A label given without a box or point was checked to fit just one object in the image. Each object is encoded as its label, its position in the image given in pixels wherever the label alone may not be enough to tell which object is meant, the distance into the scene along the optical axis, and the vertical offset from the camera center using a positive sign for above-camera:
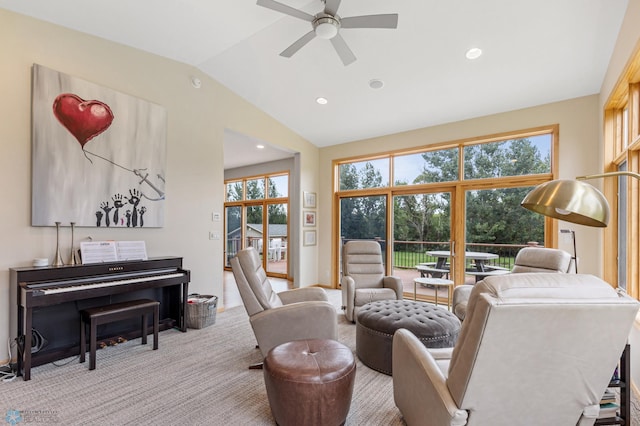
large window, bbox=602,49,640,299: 2.79 +0.37
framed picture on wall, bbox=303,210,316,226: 6.09 -0.04
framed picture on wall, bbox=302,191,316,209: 6.09 +0.32
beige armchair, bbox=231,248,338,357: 2.67 -0.86
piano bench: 2.74 -0.95
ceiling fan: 2.56 +1.70
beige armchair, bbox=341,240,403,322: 4.00 -0.88
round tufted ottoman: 2.63 -0.97
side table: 4.13 -0.87
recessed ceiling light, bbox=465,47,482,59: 3.36 +1.80
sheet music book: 3.12 -0.39
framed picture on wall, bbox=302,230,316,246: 6.11 -0.45
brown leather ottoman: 1.79 -1.01
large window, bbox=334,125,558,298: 4.43 +0.30
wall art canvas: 2.99 +0.64
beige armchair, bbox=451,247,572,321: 3.29 -0.51
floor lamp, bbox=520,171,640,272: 1.39 +0.09
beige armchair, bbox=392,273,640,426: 1.21 -0.54
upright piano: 2.61 -0.75
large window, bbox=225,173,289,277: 7.54 -0.06
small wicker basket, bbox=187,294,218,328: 3.83 -1.21
